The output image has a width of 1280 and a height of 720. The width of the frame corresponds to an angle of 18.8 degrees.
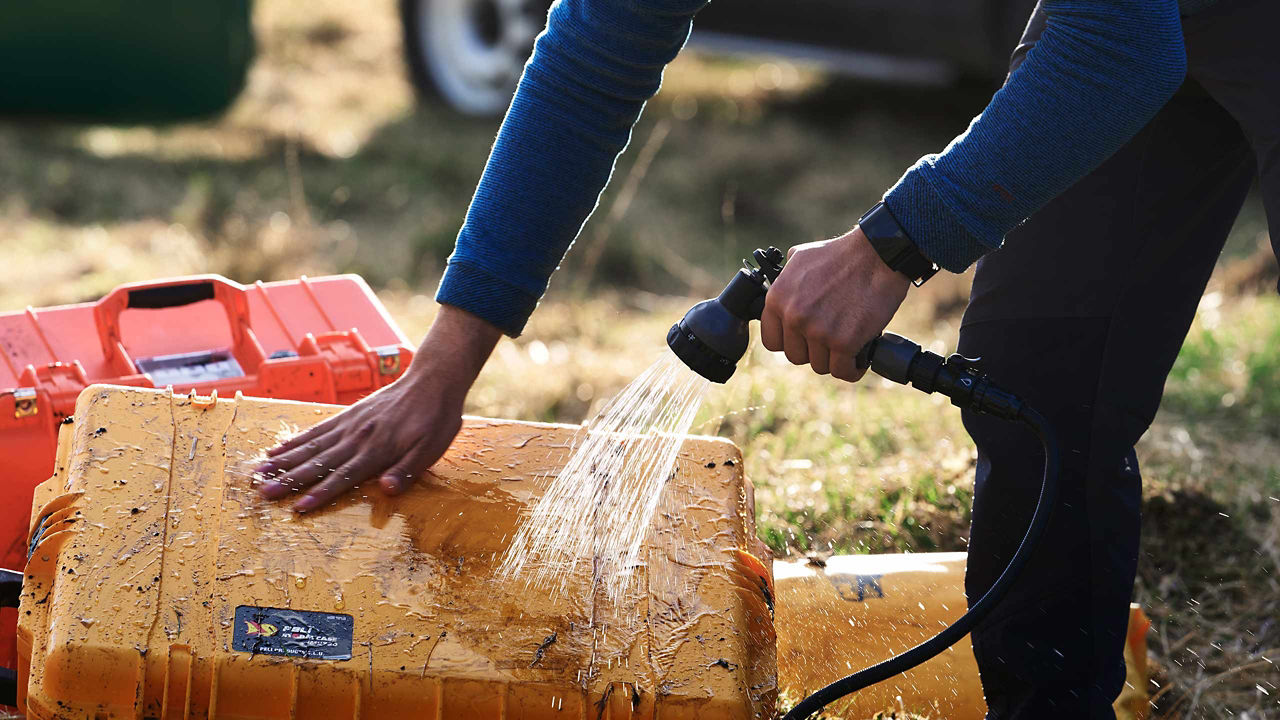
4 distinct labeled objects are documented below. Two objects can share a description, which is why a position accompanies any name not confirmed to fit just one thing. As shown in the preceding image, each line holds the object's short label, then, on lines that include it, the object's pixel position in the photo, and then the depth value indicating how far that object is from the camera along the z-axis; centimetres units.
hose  301
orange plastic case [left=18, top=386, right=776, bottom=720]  295
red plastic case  323
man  307
